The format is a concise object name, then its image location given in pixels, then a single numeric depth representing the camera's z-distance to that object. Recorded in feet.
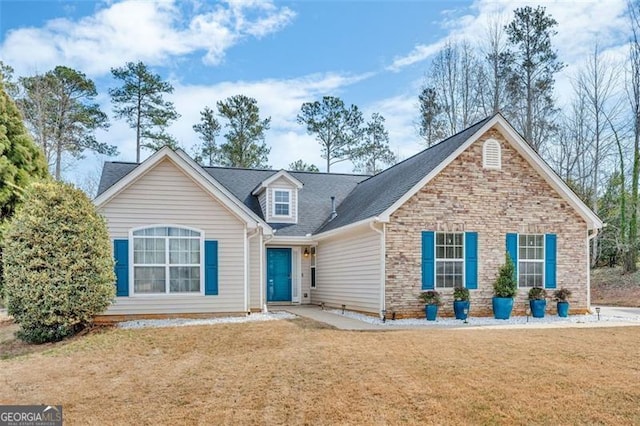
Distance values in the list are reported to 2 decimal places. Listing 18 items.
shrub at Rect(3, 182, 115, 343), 31.58
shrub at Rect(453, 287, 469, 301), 42.52
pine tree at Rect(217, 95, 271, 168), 105.09
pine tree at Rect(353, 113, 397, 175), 110.01
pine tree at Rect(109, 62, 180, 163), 95.55
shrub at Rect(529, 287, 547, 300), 45.29
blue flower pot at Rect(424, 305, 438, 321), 41.52
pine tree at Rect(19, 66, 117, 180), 86.17
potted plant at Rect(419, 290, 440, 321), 41.57
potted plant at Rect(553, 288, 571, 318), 45.29
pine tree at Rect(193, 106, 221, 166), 106.42
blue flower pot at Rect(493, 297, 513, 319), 43.19
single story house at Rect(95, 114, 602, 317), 40.86
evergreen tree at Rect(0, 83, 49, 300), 52.60
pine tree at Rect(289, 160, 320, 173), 110.11
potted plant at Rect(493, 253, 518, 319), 43.27
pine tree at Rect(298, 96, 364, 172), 107.04
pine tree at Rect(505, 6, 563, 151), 82.89
